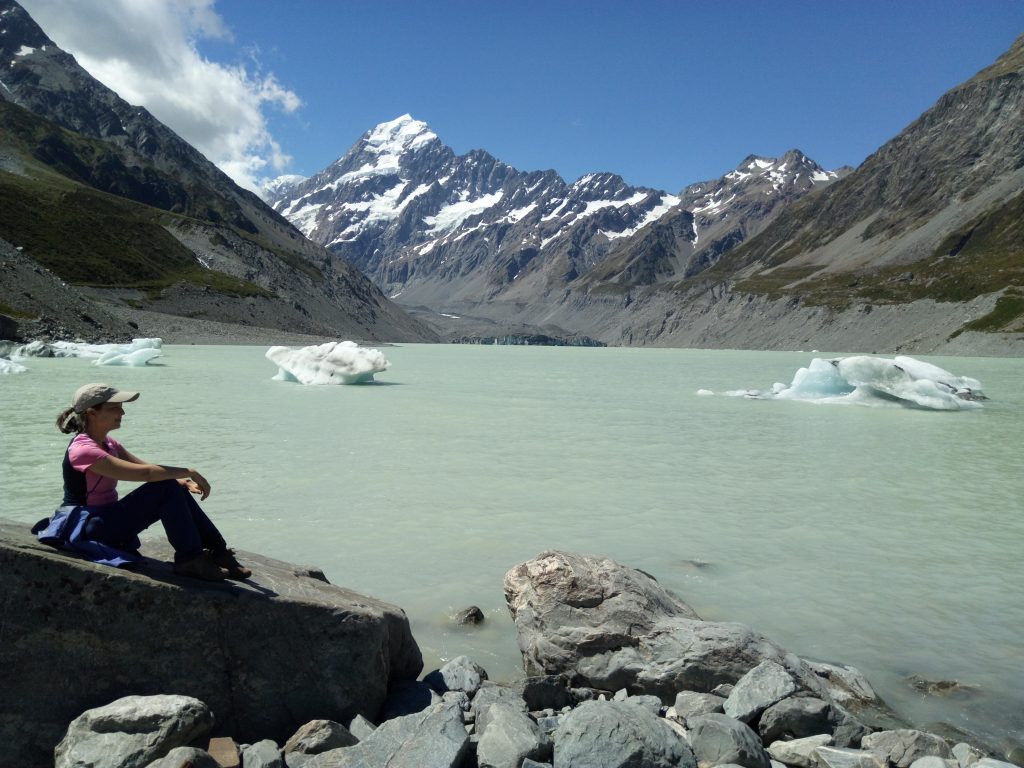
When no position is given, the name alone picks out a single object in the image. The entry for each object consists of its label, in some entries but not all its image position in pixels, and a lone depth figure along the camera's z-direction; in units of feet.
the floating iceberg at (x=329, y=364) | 120.98
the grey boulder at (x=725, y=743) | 14.62
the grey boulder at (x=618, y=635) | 18.85
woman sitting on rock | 16.19
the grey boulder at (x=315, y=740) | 14.94
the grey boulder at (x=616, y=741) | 14.06
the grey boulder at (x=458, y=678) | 18.87
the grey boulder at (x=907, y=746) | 15.01
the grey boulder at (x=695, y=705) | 17.19
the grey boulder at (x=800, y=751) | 15.08
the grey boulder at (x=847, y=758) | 14.52
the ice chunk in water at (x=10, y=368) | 115.95
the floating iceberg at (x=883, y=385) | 97.81
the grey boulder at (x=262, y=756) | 14.14
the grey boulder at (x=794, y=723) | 16.25
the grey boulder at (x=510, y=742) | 14.26
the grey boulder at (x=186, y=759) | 12.96
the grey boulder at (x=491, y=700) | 16.31
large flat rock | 14.71
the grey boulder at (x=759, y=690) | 16.75
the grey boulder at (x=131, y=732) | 13.50
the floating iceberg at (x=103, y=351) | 151.12
